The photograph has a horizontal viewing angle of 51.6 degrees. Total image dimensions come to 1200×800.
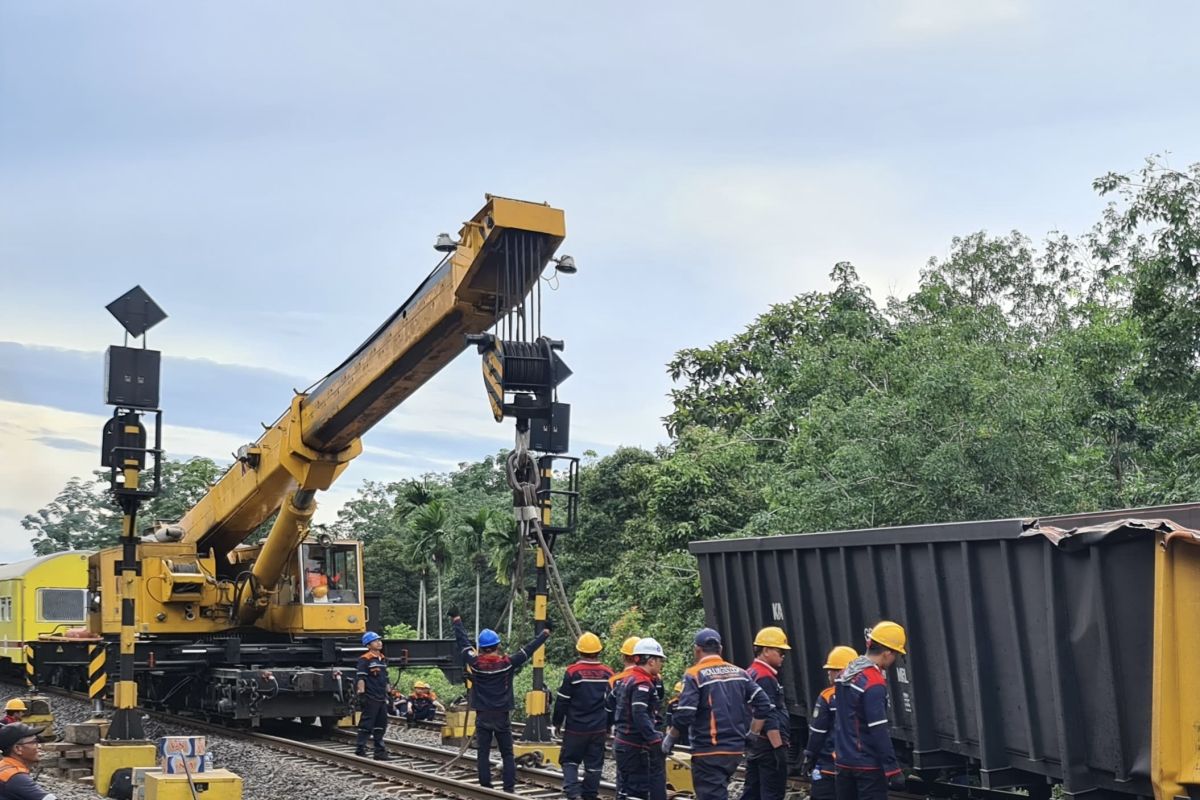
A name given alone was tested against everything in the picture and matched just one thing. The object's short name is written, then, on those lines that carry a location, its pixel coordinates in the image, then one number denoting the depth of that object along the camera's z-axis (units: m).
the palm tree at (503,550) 39.91
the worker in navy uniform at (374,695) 14.31
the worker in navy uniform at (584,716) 10.25
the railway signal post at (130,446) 13.09
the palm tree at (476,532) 45.09
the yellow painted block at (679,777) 11.23
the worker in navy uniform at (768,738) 8.65
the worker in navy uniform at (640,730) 9.18
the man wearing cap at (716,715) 8.12
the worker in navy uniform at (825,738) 7.84
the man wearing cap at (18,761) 6.04
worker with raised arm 11.51
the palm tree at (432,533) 44.41
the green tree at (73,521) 65.25
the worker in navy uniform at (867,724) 7.24
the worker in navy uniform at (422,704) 19.59
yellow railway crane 13.52
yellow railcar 25.39
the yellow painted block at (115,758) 12.37
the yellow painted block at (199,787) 10.33
